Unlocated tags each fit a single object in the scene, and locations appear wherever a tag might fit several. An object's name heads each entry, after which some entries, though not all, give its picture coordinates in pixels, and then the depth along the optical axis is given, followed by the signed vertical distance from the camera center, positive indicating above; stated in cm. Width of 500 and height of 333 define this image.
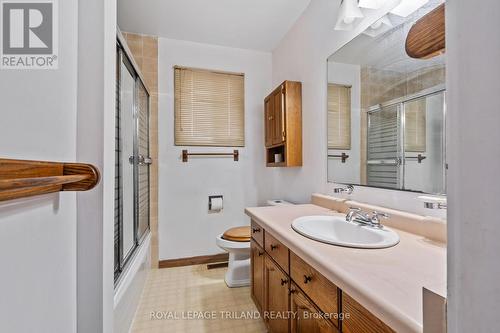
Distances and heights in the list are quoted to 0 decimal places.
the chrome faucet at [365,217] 108 -25
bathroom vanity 54 -32
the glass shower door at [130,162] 149 +4
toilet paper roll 251 -41
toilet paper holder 254 -36
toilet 198 -80
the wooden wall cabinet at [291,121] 204 +41
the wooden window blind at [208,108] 248 +65
